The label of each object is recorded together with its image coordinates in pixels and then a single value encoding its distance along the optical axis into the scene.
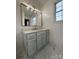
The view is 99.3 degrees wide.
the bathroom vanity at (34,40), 1.47
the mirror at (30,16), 1.45
